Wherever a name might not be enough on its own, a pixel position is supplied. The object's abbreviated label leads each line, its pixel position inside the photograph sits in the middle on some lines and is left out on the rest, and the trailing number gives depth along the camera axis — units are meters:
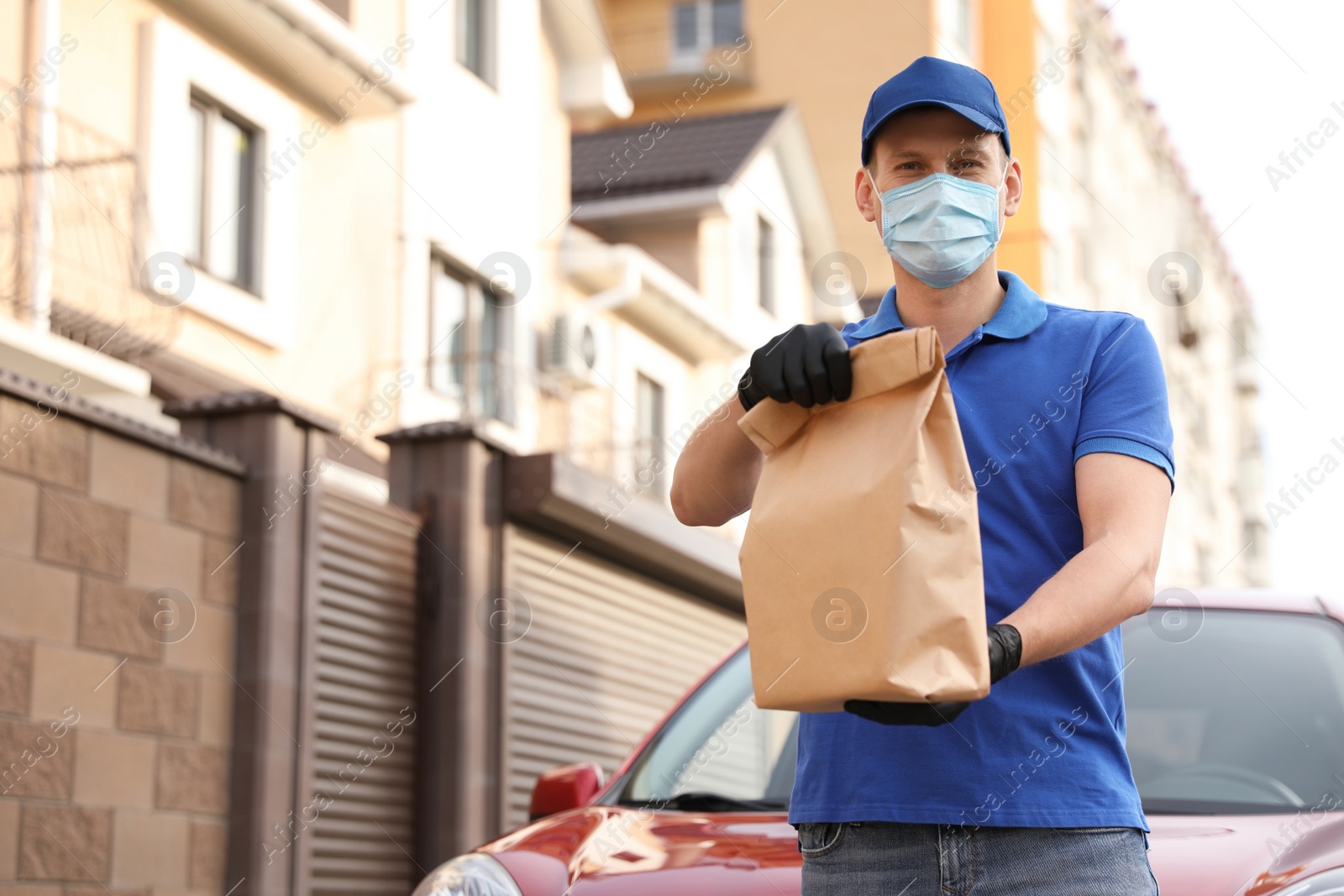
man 2.12
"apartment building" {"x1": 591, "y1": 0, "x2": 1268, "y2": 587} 27.28
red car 3.19
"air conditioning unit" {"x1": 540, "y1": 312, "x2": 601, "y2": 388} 16.48
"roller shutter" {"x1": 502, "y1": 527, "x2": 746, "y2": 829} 11.32
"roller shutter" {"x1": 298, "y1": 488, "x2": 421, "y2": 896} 8.99
